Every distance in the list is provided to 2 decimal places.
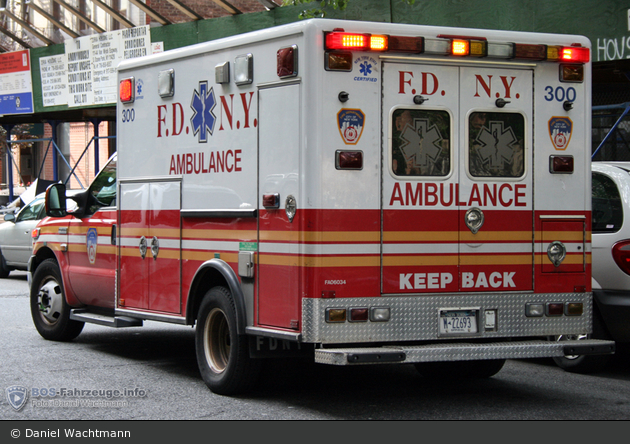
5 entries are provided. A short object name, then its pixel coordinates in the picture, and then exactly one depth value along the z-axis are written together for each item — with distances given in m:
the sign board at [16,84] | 22.92
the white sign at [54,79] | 21.84
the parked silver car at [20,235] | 16.69
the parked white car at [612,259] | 7.25
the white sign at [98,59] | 20.02
